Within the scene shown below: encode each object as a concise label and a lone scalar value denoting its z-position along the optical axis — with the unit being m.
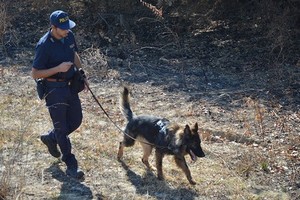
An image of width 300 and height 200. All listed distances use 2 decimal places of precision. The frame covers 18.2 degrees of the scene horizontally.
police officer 10.14
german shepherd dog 10.90
